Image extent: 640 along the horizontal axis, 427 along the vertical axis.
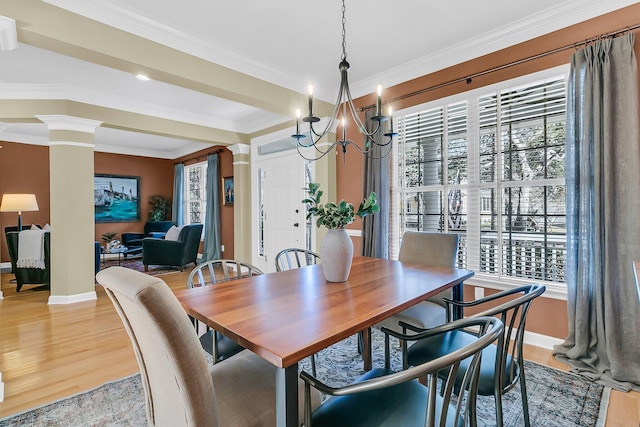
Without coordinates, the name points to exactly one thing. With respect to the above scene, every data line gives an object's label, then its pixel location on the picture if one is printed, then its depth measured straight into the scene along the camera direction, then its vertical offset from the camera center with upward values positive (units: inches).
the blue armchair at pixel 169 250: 222.4 -27.1
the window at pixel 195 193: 281.4 +18.2
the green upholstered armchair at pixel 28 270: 167.6 -31.1
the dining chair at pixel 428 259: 78.5 -14.9
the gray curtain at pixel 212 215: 246.8 -2.4
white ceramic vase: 67.3 -9.4
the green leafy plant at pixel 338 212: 68.3 -0.1
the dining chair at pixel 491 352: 45.4 -25.9
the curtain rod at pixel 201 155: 249.6 +50.1
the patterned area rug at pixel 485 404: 66.4 -44.6
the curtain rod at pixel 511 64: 84.1 +48.2
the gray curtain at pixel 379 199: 132.5 +5.2
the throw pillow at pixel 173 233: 235.8 -16.0
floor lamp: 190.1 +6.3
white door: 182.1 +3.9
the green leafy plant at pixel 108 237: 258.0 -20.2
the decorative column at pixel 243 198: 218.1 +9.8
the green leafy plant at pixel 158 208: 307.9 +4.4
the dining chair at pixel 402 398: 31.0 -25.7
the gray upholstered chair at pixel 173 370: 32.1 -18.4
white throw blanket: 166.9 -18.8
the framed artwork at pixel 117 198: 282.2 +13.7
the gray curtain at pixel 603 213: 79.7 -0.9
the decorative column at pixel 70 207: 149.2 +2.9
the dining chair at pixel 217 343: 63.4 -28.6
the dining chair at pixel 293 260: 179.4 -28.0
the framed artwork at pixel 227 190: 241.3 +17.0
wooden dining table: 36.5 -15.9
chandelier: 72.0 +27.0
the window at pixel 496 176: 99.0 +12.5
